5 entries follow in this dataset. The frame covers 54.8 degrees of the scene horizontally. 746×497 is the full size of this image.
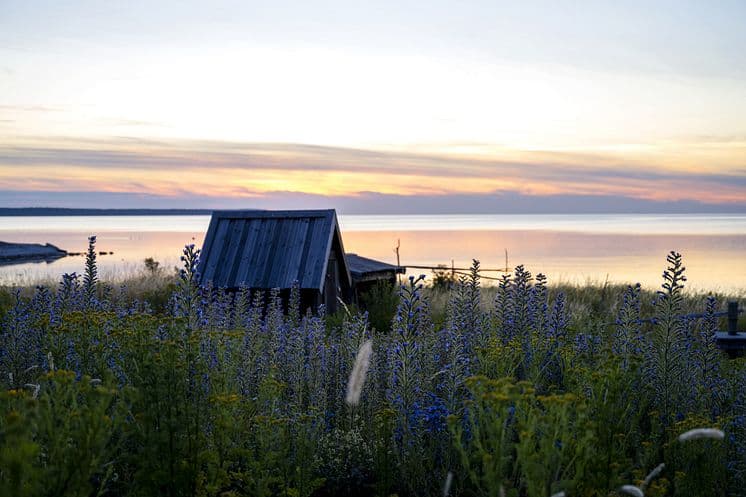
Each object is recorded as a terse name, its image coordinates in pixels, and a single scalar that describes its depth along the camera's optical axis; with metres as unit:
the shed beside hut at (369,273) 22.19
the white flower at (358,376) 6.91
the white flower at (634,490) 2.86
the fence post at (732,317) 12.23
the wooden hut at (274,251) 14.95
